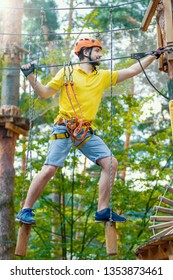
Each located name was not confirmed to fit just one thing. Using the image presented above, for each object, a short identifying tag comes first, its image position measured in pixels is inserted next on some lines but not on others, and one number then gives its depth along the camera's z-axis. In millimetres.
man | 4531
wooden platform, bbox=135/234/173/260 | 5496
